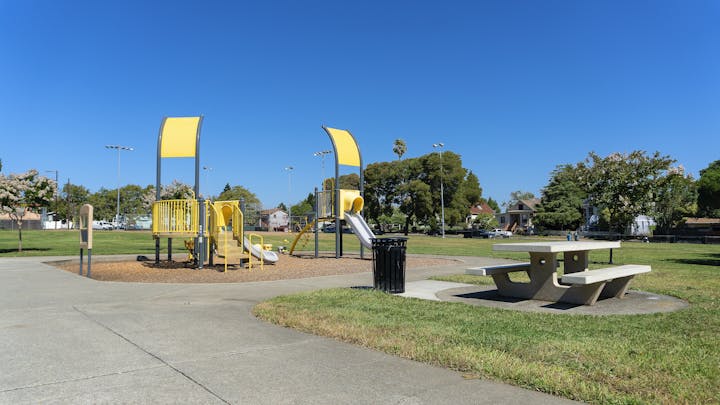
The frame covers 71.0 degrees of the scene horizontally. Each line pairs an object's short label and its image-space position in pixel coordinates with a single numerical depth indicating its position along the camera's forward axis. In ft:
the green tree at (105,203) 338.75
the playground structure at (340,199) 70.38
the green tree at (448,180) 215.51
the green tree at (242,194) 338.75
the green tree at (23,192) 69.56
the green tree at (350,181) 297.70
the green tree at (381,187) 225.35
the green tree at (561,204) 214.69
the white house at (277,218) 400.08
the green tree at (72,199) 310.92
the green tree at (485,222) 256.73
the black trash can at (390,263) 31.55
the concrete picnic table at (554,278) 26.22
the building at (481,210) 377.56
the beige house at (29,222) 297.33
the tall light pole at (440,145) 196.54
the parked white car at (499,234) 211.20
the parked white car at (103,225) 271.61
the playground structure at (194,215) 51.39
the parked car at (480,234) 202.59
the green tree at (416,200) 212.84
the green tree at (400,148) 292.40
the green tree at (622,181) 155.53
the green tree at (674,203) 177.99
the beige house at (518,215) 295.48
